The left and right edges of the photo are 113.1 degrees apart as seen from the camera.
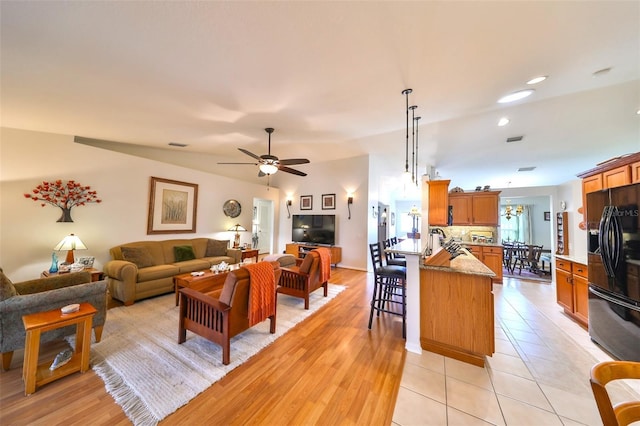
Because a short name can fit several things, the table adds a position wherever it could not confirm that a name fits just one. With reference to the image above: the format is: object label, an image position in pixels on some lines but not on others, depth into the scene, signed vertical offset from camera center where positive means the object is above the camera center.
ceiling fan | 3.70 +1.05
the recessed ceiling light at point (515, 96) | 2.81 +1.80
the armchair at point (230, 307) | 2.07 -0.91
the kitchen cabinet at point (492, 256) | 4.85 -0.71
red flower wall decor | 3.33 +0.36
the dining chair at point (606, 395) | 0.73 -0.57
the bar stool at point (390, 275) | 2.51 -0.67
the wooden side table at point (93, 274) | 3.04 -0.85
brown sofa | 3.33 -0.87
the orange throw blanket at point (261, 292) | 2.21 -0.78
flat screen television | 6.41 -0.21
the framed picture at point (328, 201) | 6.61 +0.66
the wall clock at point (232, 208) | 6.14 +0.36
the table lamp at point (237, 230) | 6.13 -0.29
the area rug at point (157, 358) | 1.61 -1.36
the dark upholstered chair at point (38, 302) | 1.83 -0.83
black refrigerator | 1.94 -0.44
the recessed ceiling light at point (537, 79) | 2.47 +1.75
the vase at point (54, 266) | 3.02 -0.71
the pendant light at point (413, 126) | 3.08 +1.78
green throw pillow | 4.52 -0.74
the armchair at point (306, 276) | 3.33 -0.90
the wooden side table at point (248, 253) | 5.72 -0.91
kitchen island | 2.03 -0.87
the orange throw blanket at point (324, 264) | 3.58 -0.73
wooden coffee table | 2.75 -0.89
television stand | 6.19 -0.87
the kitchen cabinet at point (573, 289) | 2.73 -0.86
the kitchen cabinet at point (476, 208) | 5.13 +0.45
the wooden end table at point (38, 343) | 1.64 -1.07
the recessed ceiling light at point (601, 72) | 2.40 +1.81
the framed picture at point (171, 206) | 4.63 +0.29
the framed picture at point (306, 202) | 7.07 +0.67
